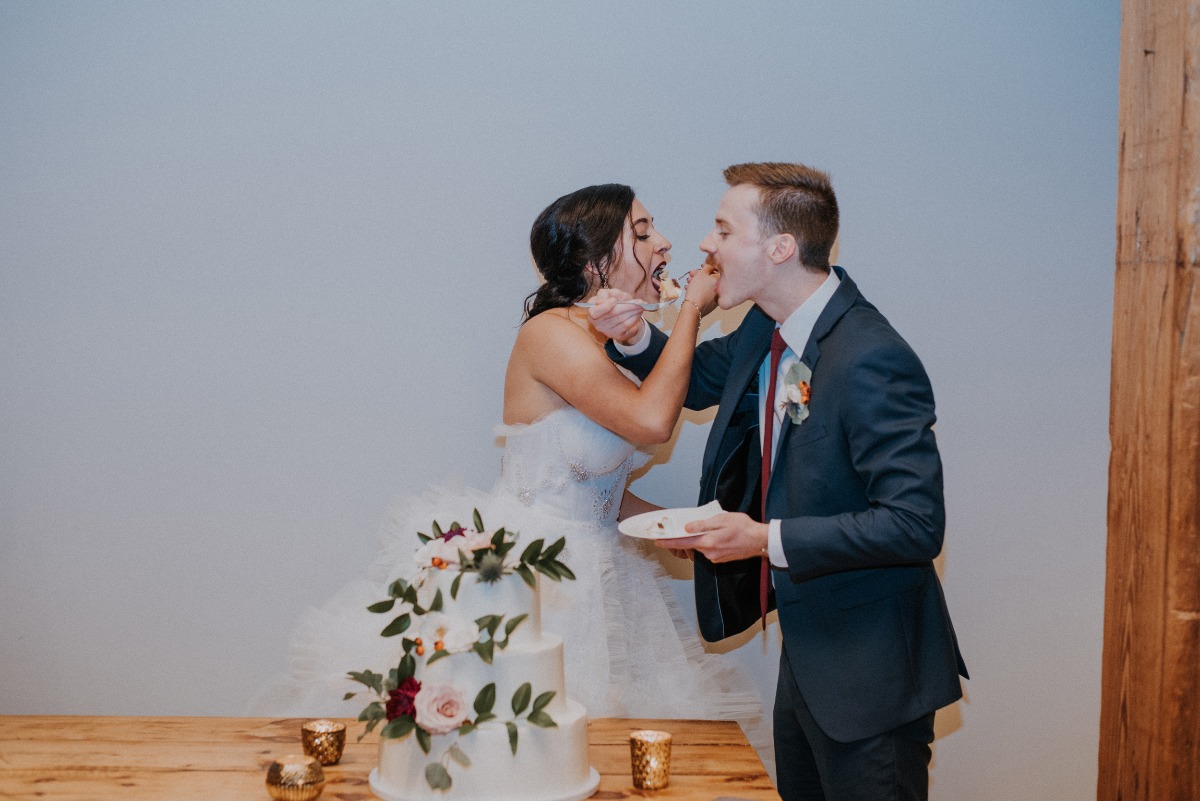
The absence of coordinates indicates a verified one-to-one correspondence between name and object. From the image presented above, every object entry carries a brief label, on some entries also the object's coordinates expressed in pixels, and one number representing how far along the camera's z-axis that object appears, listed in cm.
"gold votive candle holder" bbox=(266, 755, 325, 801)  194
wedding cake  192
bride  271
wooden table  206
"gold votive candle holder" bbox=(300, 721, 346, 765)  218
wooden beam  223
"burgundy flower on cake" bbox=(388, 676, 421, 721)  192
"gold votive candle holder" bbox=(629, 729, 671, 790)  205
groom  229
